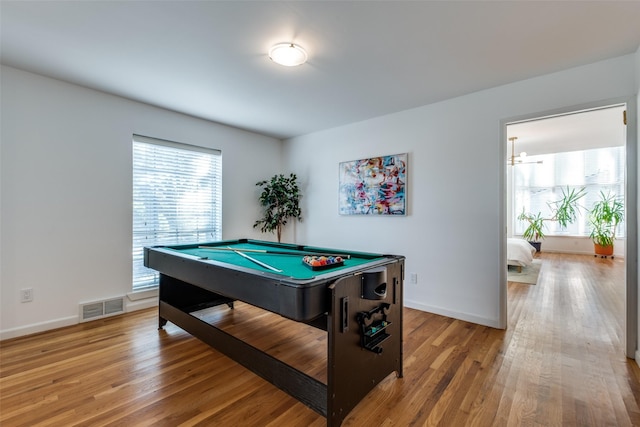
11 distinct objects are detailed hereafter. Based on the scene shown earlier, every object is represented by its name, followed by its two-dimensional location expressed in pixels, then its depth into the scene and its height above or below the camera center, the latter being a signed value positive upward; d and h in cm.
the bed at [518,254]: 492 -72
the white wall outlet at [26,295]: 258 -75
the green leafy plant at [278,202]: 446 +19
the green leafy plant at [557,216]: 696 -5
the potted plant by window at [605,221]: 629 -16
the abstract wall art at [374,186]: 349 +37
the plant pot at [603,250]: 642 -83
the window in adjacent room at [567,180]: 646 +86
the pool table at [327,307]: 145 -52
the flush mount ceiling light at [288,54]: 211 +124
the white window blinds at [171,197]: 332 +22
